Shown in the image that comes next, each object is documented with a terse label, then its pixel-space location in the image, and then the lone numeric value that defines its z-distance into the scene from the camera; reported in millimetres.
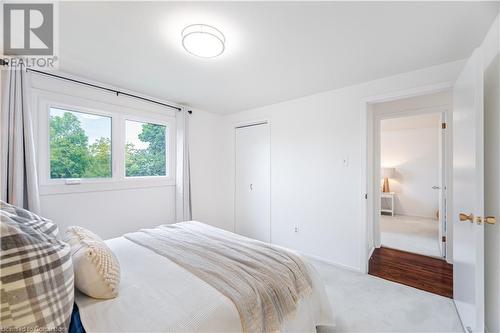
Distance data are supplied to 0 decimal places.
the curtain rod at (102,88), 2317
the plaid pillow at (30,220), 991
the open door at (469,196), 1432
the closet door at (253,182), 3748
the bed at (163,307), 981
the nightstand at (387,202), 5753
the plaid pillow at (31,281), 773
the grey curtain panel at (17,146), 2010
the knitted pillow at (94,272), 1112
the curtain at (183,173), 3480
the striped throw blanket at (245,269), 1212
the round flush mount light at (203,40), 1656
